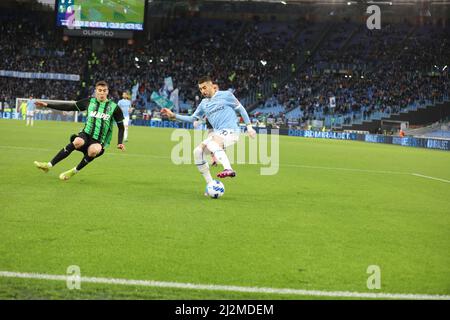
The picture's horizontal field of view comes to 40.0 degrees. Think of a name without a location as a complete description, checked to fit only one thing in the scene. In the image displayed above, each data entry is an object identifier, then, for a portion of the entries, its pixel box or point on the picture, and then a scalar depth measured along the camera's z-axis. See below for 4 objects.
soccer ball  10.86
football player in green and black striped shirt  12.65
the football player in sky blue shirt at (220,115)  11.78
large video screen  55.16
